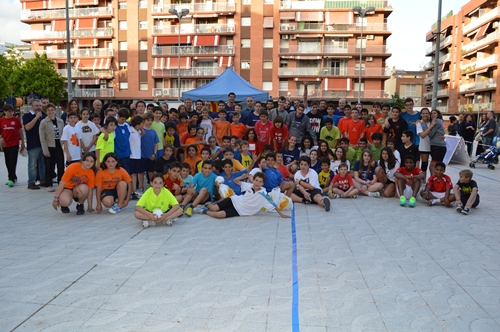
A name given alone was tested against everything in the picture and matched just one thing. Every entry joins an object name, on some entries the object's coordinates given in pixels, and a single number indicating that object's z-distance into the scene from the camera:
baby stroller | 15.11
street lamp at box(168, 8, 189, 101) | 31.80
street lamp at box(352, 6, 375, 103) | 32.91
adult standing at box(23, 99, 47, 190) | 9.41
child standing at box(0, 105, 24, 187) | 9.88
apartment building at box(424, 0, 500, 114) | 45.91
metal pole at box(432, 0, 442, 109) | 17.39
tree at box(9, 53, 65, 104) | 43.69
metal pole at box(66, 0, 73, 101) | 20.45
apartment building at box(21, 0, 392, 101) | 46.34
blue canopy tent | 16.48
